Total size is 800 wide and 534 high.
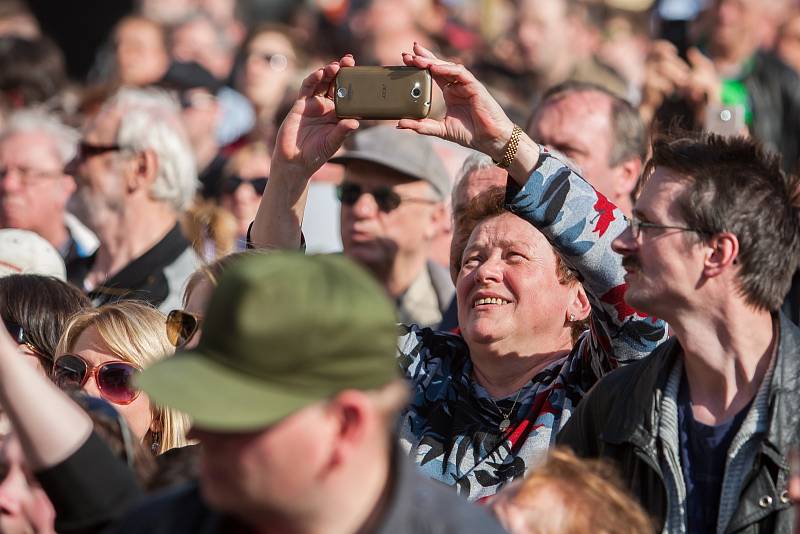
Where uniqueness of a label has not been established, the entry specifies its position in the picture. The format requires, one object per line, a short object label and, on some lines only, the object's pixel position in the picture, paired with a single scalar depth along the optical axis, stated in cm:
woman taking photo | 698
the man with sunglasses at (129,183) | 1212
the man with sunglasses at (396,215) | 1173
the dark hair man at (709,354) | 589
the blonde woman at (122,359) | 758
